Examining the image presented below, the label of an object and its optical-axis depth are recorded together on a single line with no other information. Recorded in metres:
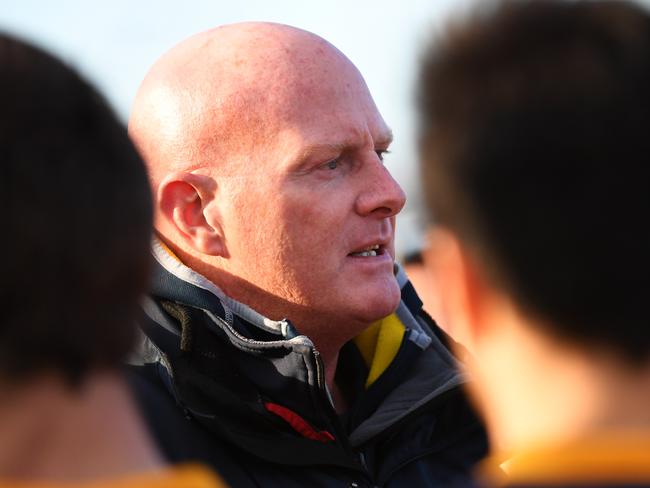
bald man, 6.27
